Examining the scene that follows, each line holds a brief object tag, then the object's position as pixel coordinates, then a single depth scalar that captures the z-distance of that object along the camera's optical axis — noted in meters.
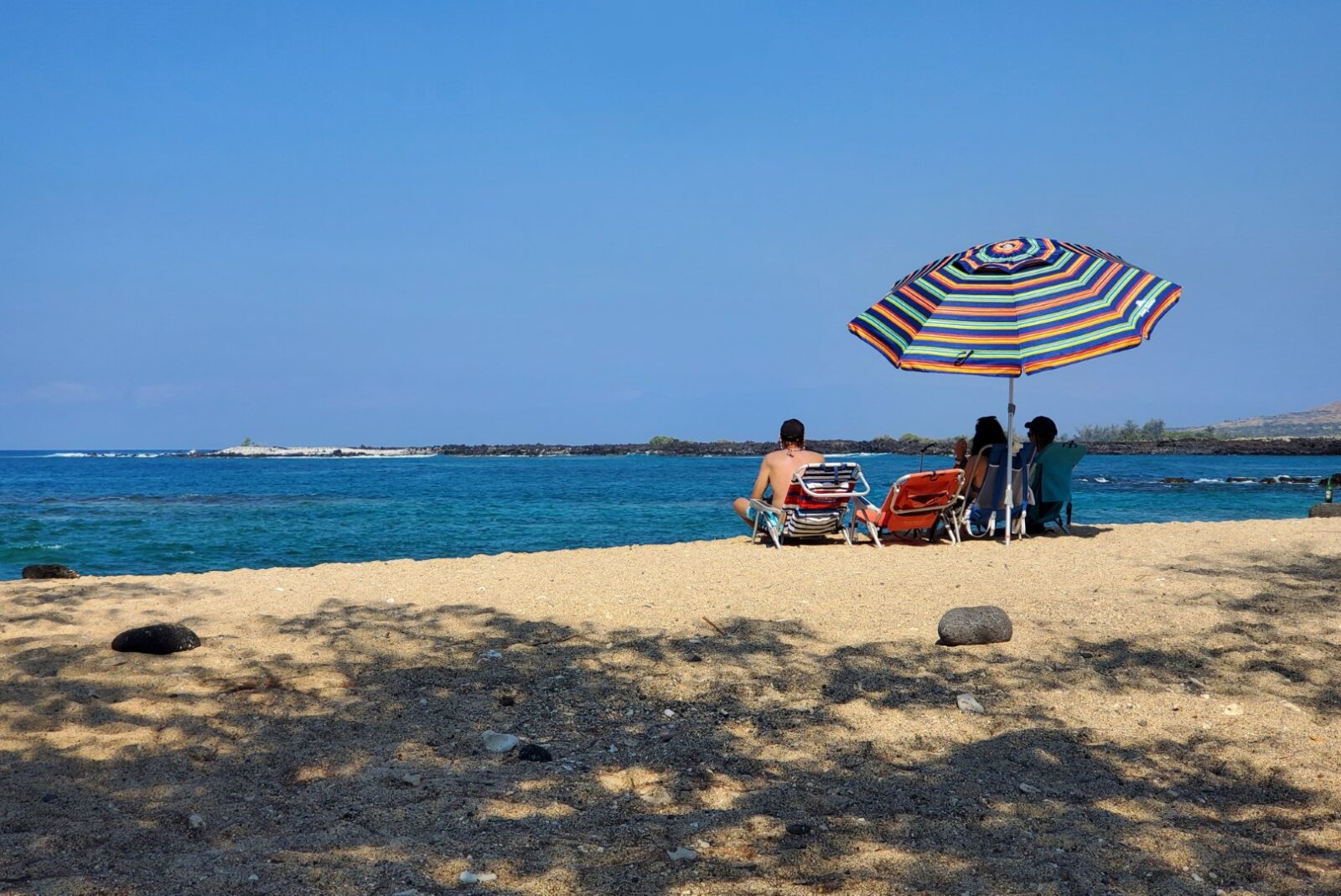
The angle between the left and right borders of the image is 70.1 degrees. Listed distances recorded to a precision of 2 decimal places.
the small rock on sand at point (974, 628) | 5.64
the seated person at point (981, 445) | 10.20
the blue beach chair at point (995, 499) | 10.12
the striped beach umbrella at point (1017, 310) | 8.71
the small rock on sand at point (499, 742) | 4.16
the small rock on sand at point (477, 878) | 2.95
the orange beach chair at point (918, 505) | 9.91
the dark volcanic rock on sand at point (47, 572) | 8.22
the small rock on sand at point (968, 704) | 4.63
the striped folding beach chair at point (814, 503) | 9.94
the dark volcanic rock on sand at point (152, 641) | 5.27
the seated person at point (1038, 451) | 10.15
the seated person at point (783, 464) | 10.05
